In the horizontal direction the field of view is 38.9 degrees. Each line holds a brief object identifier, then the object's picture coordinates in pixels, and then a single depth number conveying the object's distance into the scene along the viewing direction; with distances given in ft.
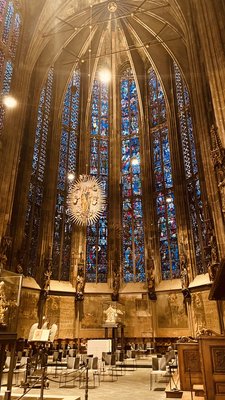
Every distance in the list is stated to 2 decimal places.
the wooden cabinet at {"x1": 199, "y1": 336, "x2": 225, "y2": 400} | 17.47
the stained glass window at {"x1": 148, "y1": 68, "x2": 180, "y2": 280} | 64.69
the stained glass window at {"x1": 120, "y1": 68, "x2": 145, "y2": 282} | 67.67
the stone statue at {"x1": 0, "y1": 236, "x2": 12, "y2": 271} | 44.98
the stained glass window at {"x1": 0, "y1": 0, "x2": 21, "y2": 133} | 54.65
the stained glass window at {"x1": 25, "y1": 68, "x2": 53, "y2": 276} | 60.70
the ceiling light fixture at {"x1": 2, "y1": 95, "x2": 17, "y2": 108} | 53.88
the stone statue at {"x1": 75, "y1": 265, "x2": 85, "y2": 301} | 62.18
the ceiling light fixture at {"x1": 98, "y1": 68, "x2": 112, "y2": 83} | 82.03
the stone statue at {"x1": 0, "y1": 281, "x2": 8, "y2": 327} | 19.61
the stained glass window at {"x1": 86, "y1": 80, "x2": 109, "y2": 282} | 67.88
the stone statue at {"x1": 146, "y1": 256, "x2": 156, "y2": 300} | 61.98
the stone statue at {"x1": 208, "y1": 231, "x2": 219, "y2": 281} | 46.83
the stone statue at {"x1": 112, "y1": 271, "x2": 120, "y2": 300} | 63.72
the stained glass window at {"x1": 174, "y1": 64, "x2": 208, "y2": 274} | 58.39
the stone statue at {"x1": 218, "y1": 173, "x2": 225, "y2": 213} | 37.74
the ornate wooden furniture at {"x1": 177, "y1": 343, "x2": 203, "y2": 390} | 22.30
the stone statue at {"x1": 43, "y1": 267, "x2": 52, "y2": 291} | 58.03
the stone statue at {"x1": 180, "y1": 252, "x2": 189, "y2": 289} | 56.80
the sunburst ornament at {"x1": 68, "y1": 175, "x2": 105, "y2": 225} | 43.88
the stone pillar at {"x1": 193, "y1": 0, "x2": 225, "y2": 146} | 40.78
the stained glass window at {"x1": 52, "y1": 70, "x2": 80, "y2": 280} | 65.62
